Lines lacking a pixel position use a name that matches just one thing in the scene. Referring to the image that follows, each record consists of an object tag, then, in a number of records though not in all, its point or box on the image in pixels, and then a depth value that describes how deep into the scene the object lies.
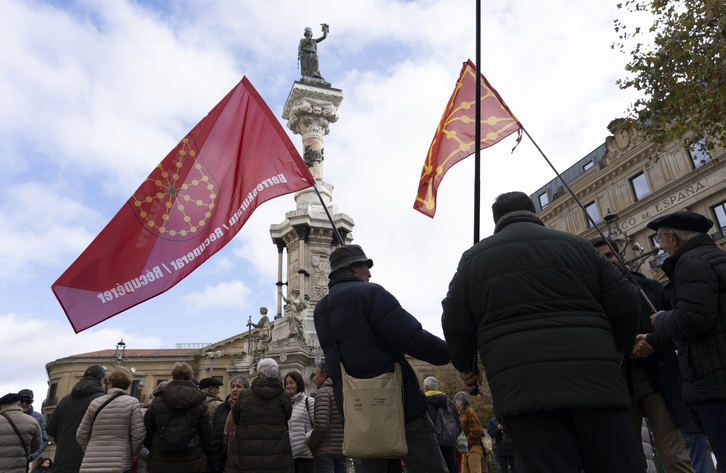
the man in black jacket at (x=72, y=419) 5.90
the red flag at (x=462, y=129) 7.52
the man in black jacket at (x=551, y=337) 2.50
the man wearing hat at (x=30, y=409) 7.43
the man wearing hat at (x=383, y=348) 3.72
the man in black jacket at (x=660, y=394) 4.05
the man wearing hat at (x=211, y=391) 6.96
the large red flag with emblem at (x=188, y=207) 5.40
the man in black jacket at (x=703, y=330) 3.46
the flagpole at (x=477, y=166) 3.78
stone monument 18.34
